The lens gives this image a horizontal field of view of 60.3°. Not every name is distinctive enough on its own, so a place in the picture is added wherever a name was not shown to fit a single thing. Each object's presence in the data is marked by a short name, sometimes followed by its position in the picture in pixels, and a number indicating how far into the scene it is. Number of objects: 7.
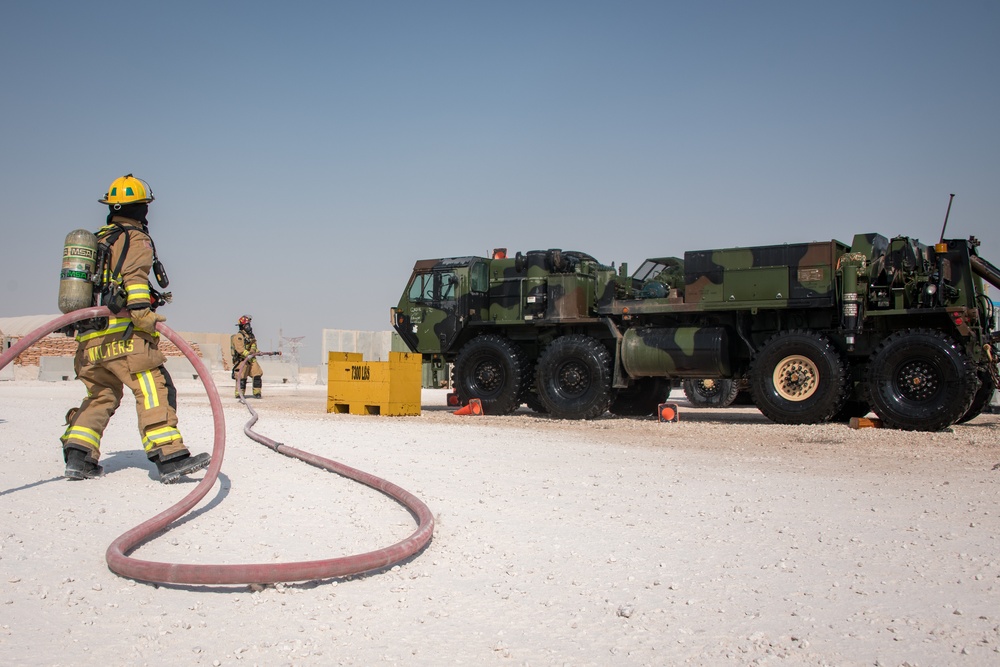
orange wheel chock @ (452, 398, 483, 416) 15.60
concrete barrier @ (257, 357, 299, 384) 36.69
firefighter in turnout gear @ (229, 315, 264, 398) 20.58
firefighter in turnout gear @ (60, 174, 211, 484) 6.27
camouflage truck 12.16
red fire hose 3.59
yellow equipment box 14.76
